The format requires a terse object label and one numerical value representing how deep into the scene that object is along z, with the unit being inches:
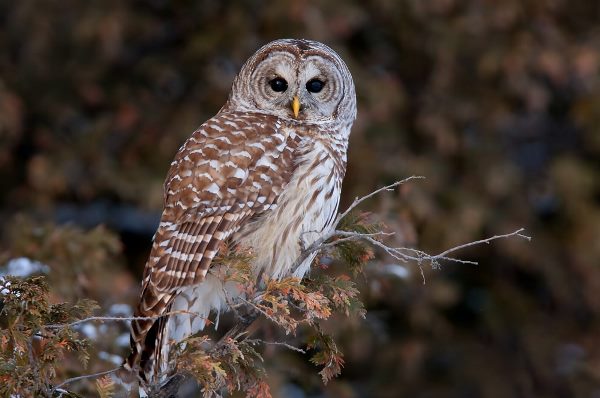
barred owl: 374.3
